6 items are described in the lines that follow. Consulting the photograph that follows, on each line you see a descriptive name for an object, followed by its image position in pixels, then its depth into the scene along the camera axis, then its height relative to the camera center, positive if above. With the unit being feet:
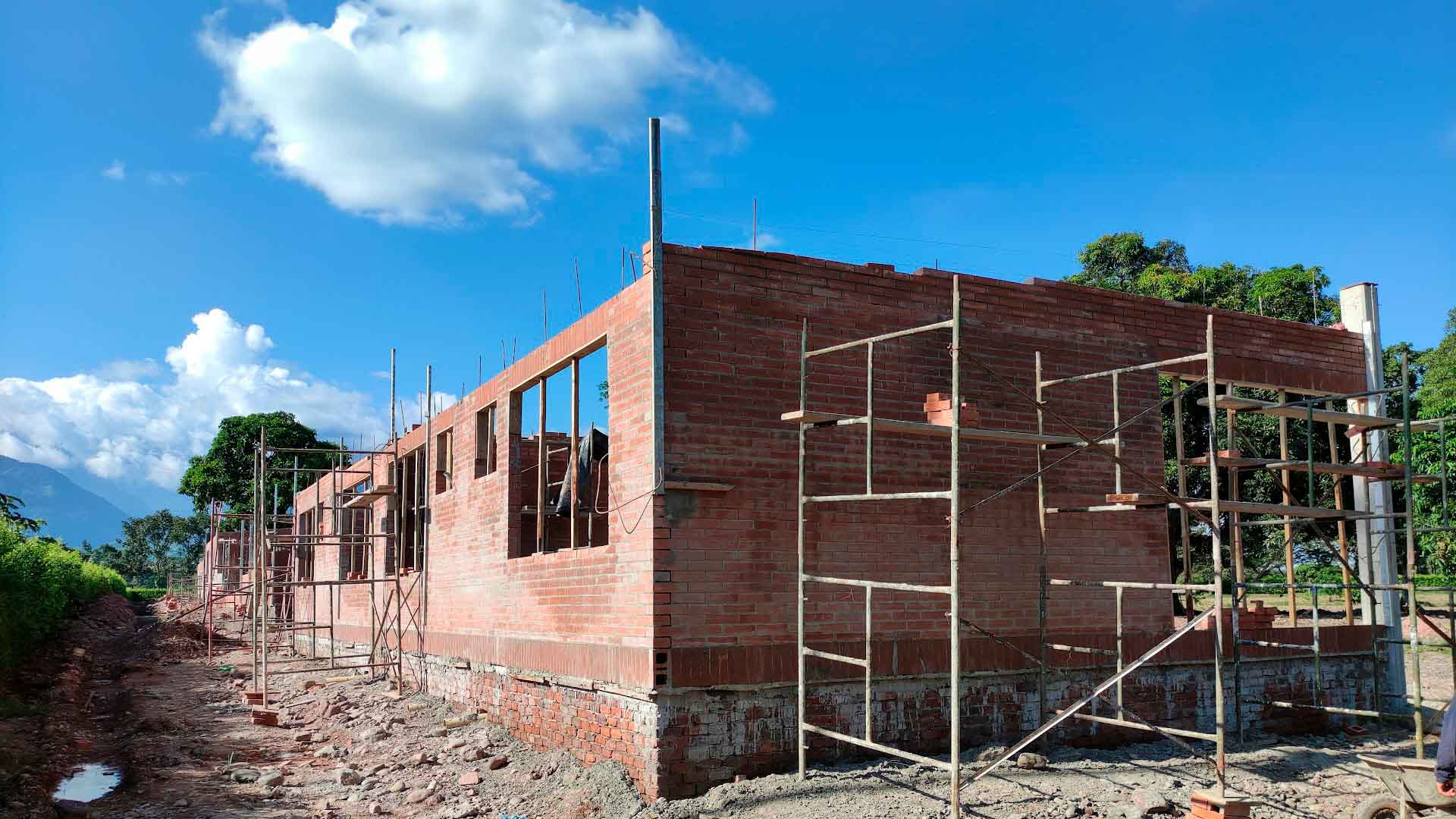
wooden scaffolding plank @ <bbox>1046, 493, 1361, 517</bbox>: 25.81 -0.12
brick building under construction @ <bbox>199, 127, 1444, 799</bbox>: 26.32 -0.92
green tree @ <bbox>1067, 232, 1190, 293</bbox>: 80.94 +19.52
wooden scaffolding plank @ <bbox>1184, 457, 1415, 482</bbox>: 29.35 +1.01
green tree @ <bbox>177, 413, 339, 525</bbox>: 174.50 +8.33
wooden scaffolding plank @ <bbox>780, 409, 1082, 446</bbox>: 24.82 +1.92
